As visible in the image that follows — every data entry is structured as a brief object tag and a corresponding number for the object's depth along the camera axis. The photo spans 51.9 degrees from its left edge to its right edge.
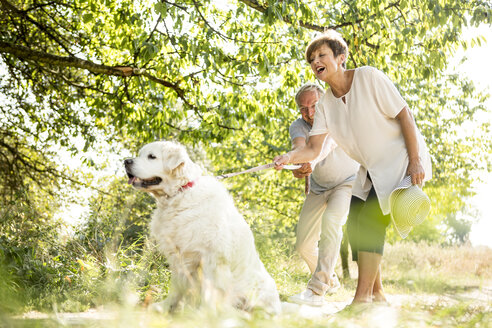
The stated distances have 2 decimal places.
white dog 3.73
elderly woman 3.92
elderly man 5.21
